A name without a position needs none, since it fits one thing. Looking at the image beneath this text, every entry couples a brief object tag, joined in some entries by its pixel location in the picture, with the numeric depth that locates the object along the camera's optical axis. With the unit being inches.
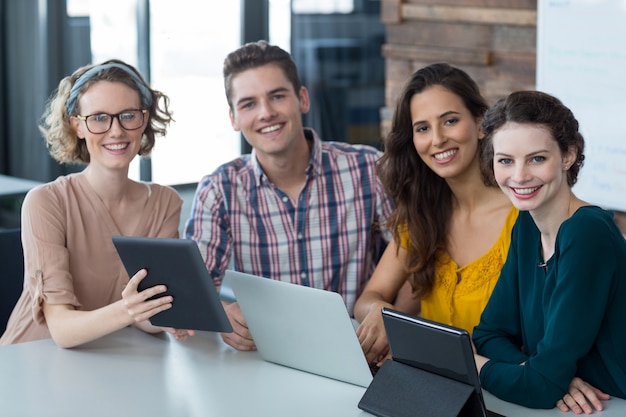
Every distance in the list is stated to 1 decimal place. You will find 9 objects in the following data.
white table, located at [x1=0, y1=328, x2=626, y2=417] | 75.0
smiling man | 107.6
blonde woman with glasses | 93.0
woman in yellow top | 97.0
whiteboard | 144.5
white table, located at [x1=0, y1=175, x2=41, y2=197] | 158.6
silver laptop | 77.6
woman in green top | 72.1
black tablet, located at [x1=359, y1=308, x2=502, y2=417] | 68.4
